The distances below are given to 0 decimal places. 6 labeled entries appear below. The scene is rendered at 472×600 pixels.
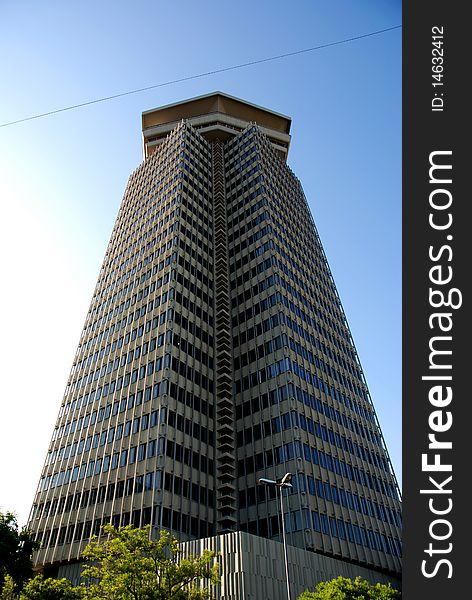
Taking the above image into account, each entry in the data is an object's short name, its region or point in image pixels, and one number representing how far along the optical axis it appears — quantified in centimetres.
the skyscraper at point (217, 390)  5153
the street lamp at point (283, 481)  2805
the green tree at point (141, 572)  2702
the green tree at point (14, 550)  4297
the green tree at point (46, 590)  3347
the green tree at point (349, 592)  2875
